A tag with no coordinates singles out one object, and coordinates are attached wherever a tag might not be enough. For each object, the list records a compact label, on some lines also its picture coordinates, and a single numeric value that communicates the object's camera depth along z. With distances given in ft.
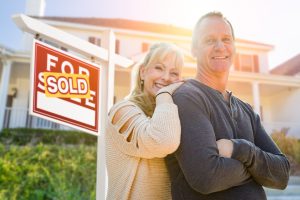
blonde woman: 4.93
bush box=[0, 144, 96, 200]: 22.56
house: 44.42
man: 4.63
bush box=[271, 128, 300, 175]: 29.21
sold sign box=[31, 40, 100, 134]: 7.06
